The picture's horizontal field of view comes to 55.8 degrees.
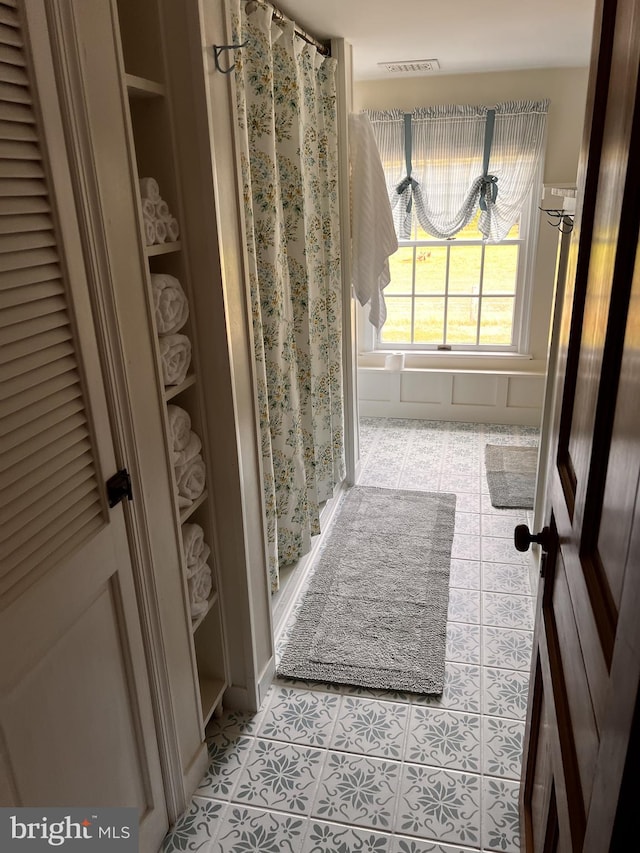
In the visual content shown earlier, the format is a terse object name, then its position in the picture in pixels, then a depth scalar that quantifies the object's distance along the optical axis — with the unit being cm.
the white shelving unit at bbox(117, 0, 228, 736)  138
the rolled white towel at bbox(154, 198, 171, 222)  145
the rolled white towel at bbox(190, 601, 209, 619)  170
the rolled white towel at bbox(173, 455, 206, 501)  162
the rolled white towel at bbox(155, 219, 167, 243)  145
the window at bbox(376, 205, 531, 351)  419
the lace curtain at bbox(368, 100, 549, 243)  381
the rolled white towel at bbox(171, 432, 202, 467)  160
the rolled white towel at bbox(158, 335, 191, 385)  150
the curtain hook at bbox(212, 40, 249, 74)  146
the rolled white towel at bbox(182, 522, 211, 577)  169
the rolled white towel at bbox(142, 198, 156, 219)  140
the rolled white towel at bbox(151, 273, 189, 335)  146
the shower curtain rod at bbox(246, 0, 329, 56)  195
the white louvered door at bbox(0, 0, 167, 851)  94
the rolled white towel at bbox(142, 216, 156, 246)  140
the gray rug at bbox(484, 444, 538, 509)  327
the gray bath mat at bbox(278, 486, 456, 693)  213
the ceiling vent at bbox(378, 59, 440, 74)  337
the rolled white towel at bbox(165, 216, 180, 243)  149
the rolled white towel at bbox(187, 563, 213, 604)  171
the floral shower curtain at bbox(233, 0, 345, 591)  200
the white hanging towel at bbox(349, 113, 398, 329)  301
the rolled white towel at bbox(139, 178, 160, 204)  141
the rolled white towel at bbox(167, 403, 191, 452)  158
